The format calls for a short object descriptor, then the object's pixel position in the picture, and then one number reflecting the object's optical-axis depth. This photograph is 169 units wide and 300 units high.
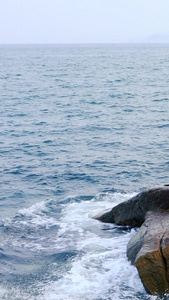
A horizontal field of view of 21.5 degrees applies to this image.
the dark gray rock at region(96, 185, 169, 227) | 14.45
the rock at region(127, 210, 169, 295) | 11.44
